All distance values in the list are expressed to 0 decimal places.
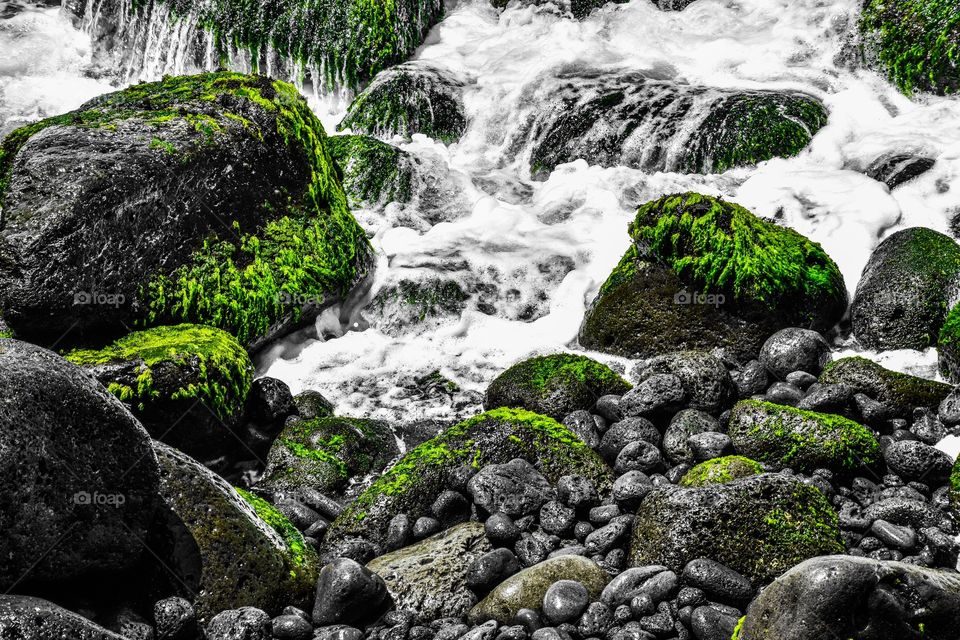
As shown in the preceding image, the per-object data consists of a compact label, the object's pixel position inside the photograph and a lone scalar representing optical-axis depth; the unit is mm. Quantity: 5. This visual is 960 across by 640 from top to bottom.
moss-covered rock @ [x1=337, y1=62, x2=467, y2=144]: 13227
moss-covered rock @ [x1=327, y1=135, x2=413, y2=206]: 10812
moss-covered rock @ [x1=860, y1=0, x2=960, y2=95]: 11031
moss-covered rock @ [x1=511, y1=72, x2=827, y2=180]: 10773
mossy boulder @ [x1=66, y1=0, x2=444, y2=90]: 14461
